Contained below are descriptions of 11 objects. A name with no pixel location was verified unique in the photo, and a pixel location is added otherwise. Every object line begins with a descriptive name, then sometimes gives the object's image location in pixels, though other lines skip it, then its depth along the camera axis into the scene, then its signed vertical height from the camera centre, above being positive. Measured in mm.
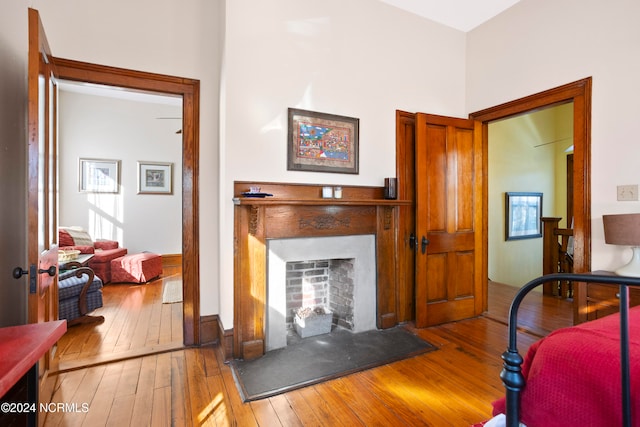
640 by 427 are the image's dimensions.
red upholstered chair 4621 -556
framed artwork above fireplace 2752 +665
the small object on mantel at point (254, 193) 2420 +159
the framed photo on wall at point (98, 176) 5500 +690
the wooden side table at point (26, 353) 952 -484
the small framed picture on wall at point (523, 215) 5047 -44
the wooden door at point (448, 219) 3164 -69
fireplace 2457 -227
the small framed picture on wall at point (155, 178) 5941 +704
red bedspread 889 -529
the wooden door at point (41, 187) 1626 +157
